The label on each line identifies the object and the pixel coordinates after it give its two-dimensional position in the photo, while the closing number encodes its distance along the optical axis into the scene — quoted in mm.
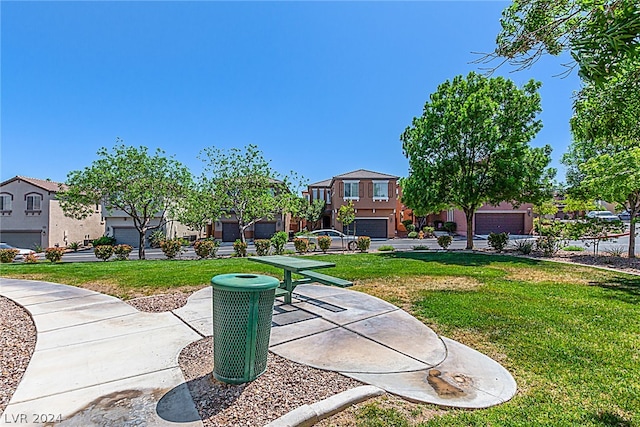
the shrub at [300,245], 18688
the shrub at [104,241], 30366
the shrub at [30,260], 16281
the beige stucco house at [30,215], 30172
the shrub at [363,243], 19812
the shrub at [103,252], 16516
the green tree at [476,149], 17219
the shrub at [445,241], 20266
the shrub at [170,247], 17219
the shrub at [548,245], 16156
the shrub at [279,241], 17984
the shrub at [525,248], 16875
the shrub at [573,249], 18000
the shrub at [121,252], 17031
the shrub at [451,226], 38500
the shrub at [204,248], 17234
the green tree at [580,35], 2092
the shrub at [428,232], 35312
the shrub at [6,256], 16422
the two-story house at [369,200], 36125
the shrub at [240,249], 18156
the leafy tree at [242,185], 20688
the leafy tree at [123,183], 17391
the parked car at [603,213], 40075
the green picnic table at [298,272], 6344
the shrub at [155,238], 24828
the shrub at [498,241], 18000
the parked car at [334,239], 21255
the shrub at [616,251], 15598
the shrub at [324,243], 19414
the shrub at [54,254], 16422
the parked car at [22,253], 21344
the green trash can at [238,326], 3312
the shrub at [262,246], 17781
